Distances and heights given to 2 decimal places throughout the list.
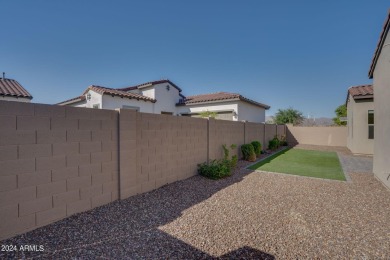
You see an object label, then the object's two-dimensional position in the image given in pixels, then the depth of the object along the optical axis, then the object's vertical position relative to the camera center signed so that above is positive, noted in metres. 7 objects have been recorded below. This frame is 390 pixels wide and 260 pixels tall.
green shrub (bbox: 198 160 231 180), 6.93 -1.52
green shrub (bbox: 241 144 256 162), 10.92 -1.33
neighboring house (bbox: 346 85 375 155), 12.80 +0.61
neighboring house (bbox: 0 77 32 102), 10.87 +2.18
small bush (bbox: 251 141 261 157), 12.01 -1.12
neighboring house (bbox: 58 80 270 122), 13.54 +2.18
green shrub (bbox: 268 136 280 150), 16.48 -1.33
